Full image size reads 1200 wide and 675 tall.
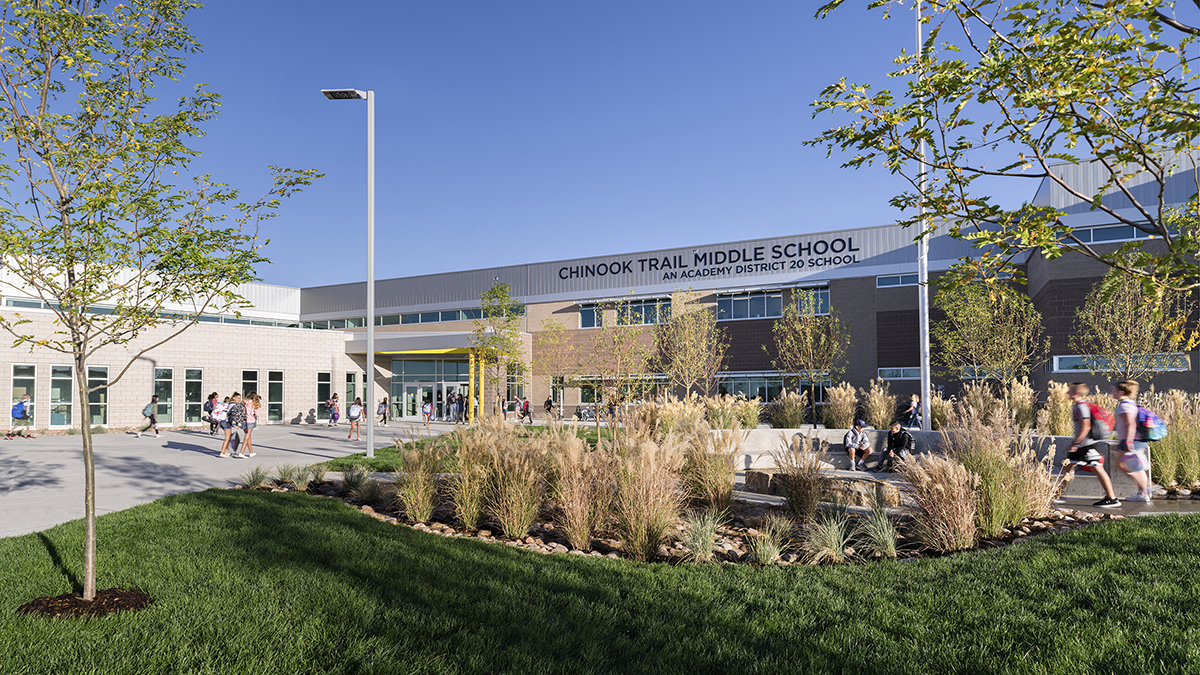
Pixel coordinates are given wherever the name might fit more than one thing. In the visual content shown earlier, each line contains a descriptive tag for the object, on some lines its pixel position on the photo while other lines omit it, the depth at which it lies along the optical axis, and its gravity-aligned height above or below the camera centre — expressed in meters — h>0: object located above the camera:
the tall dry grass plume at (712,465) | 8.20 -1.27
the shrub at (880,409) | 17.34 -1.29
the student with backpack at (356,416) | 22.52 -1.74
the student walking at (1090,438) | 8.01 -1.01
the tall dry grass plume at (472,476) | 7.50 -1.25
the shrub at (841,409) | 17.70 -1.30
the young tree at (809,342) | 27.89 +0.66
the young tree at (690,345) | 29.08 +0.62
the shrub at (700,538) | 6.12 -1.60
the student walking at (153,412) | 22.38 -1.60
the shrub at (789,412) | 18.23 -1.43
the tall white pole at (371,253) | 15.53 +2.49
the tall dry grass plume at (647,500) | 6.34 -1.29
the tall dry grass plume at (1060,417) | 12.18 -1.09
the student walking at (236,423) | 15.83 -1.38
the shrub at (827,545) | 6.03 -1.63
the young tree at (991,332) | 22.98 +0.81
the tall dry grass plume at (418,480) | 7.86 -1.37
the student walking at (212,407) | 21.96 -1.56
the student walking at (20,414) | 21.52 -1.51
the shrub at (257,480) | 10.02 -1.70
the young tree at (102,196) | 4.65 +1.17
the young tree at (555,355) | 33.35 +0.25
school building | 25.58 +1.46
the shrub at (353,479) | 9.65 -1.63
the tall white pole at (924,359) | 14.61 -0.05
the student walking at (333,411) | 30.12 -2.11
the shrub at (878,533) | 6.02 -1.56
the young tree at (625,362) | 24.11 -0.10
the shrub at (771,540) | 5.96 -1.67
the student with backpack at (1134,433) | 8.17 -0.91
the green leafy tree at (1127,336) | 20.22 +0.58
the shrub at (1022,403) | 14.53 -0.99
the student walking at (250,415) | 16.00 -1.23
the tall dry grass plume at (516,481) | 7.07 -1.25
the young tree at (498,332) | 28.64 +1.19
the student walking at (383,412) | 31.69 -2.39
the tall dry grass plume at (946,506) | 6.11 -1.32
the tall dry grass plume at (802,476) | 7.93 -1.36
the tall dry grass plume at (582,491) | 6.72 -1.28
